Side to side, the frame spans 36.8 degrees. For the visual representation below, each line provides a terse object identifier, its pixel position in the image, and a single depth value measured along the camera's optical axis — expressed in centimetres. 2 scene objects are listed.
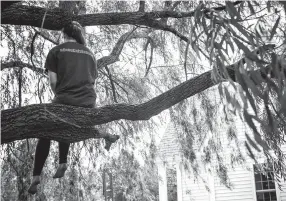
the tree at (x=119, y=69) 187
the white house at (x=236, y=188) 905
